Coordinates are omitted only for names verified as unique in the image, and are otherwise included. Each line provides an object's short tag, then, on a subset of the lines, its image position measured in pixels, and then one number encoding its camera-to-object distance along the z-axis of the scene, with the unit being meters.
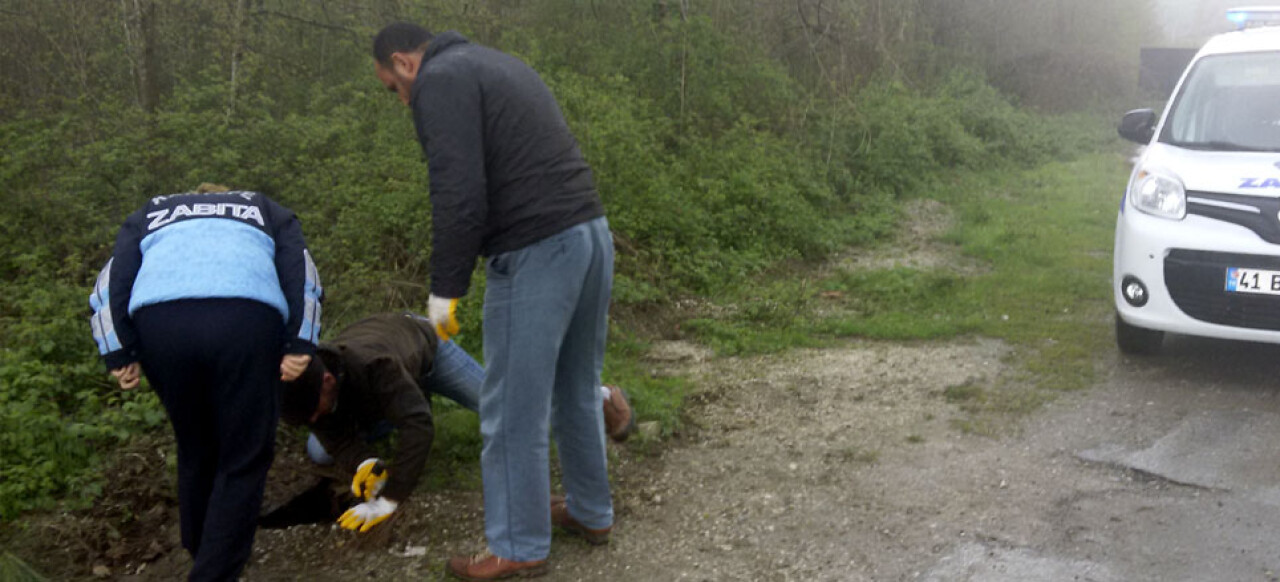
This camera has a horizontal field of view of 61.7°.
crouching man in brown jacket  4.34
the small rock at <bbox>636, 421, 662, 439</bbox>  5.44
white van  5.74
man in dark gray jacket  3.53
